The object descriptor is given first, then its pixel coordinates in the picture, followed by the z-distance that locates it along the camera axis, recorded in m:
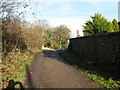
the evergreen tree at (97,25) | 24.61
